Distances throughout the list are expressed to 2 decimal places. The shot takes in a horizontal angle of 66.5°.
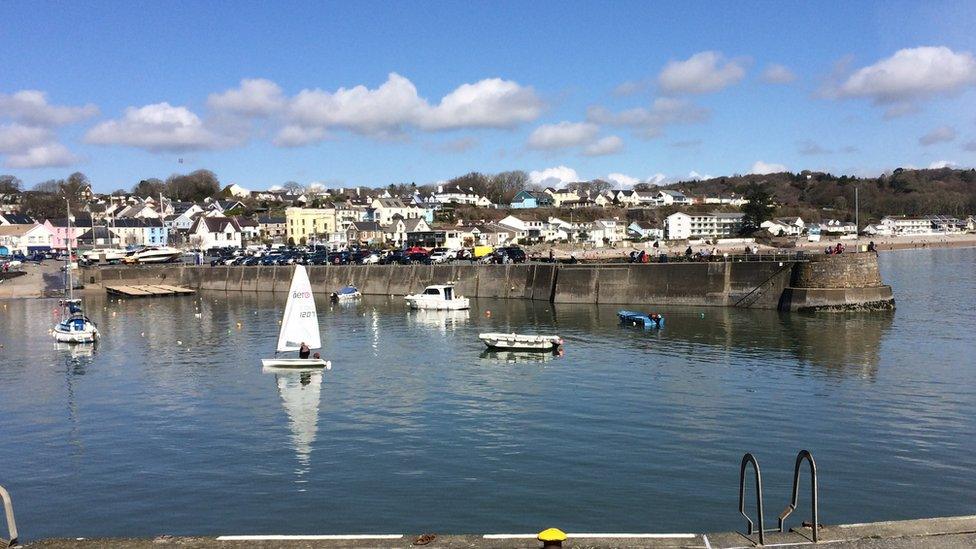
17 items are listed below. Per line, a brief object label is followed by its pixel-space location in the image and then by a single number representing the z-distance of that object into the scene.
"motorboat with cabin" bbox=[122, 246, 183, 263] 106.69
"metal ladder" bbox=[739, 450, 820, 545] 12.25
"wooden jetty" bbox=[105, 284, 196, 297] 87.05
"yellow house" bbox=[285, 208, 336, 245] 160.25
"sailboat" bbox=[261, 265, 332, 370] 37.87
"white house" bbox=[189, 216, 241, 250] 144.25
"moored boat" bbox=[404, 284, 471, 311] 64.94
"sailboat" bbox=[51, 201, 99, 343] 49.34
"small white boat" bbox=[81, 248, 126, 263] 110.38
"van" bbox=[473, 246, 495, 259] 94.61
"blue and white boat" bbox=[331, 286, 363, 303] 79.12
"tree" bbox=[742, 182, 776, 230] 174.12
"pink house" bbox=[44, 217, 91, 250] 145.25
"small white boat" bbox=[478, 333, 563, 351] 42.44
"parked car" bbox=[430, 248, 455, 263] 90.86
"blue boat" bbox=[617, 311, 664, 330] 51.59
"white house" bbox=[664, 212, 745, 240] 189.00
